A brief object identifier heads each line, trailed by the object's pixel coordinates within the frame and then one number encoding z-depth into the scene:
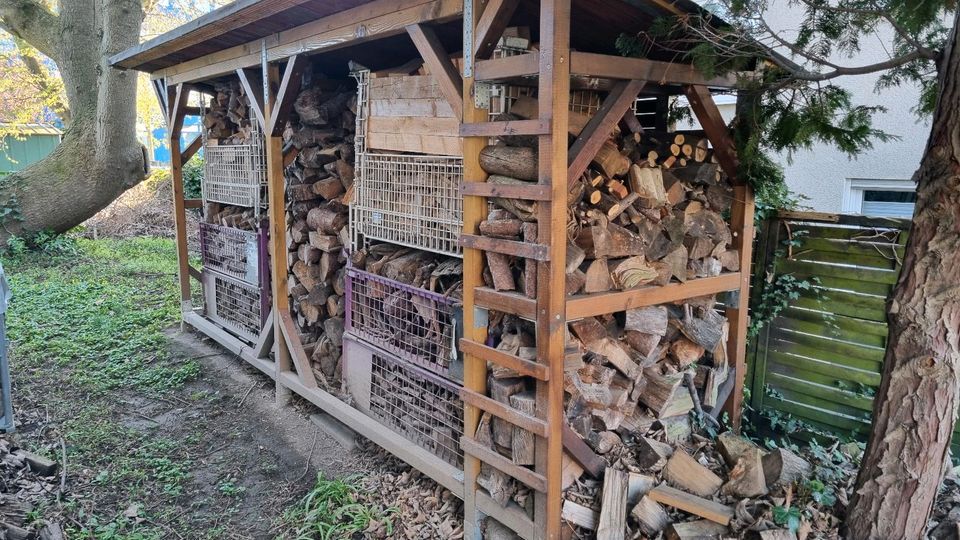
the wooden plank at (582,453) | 2.79
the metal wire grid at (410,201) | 3.37
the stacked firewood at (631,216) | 2.76
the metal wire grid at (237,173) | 5.36
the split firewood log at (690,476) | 2.85
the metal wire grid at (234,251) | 5.29
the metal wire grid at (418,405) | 3.54
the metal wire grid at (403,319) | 3.48
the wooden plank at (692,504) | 2.65
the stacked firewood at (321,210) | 4.71
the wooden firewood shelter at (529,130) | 2.54
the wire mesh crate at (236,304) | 5.54
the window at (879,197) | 5.68
